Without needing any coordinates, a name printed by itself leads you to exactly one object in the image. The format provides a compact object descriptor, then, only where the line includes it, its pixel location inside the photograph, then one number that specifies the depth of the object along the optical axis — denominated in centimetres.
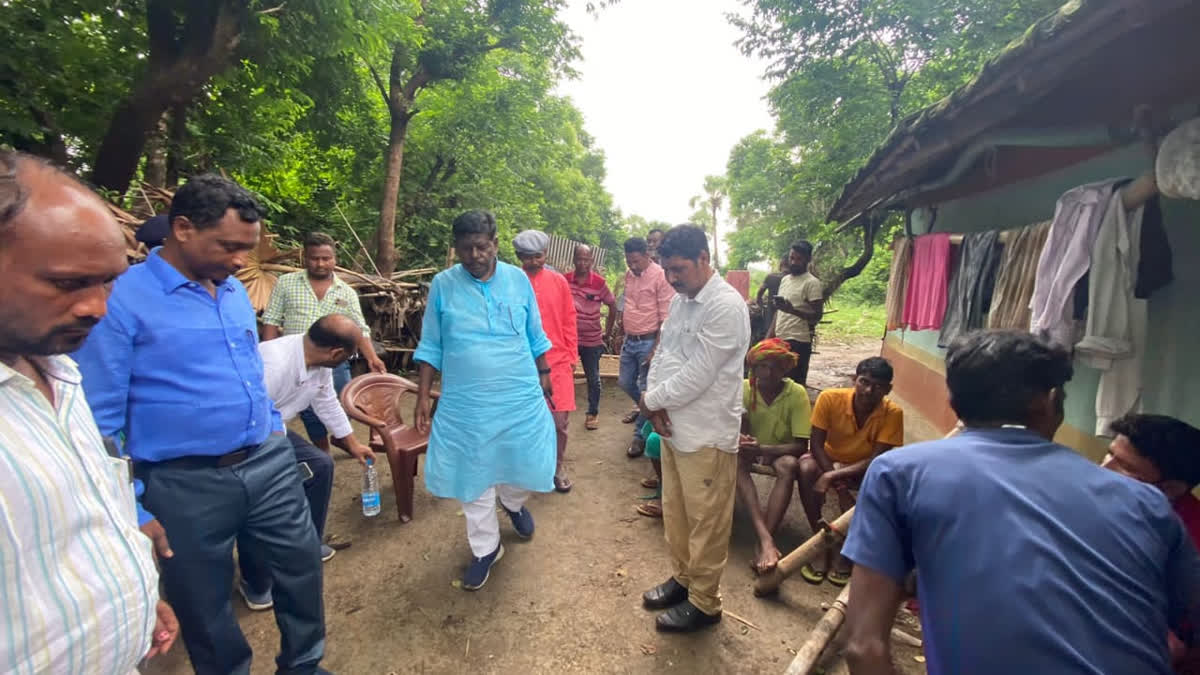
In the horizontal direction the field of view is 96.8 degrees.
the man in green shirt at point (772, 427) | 328
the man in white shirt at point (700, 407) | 235
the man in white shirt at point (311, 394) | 227
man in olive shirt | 535
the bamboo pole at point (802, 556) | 273
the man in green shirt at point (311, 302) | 374
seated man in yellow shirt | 310
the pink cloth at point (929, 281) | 378
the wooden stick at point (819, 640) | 210
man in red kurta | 405
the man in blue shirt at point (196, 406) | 160
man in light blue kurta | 280
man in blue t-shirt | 105
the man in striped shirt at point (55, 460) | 86
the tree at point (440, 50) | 892
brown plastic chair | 354
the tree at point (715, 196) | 3745
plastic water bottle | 346
